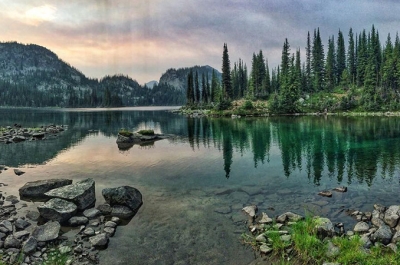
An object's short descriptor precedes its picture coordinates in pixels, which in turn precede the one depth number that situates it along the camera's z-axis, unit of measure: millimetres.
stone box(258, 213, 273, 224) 15133
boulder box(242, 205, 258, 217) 16441
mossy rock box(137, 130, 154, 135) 52938
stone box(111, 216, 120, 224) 15923
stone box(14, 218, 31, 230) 14972
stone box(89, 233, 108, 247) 13180
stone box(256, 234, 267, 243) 12998
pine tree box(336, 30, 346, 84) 145838
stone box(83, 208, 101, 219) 16500
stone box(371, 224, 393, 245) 12438
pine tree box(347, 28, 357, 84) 140125
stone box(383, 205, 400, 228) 14305
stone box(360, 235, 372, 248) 12062
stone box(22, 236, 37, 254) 12188
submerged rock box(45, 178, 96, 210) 17455
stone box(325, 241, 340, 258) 11336
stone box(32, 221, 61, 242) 13414
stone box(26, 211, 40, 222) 16281
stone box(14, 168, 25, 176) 26980
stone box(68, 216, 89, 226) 15455
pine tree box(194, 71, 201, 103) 167250
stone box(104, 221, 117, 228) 15204
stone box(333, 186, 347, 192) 20694
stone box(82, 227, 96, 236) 14162
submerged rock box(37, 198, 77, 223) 15742
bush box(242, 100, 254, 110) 115688
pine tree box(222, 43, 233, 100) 135000
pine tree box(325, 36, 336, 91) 138125
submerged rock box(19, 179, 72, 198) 20406
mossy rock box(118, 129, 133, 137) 49697
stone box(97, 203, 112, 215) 17252
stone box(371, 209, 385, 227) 14436
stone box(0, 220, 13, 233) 14455
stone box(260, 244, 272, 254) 12123
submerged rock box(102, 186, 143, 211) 17781
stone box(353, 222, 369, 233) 13797
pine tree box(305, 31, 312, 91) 136375
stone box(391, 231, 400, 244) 12217
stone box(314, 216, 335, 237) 13219
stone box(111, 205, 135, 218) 16859
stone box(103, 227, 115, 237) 14359
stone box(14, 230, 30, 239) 13626
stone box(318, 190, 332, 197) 19769
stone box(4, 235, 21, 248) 12637
